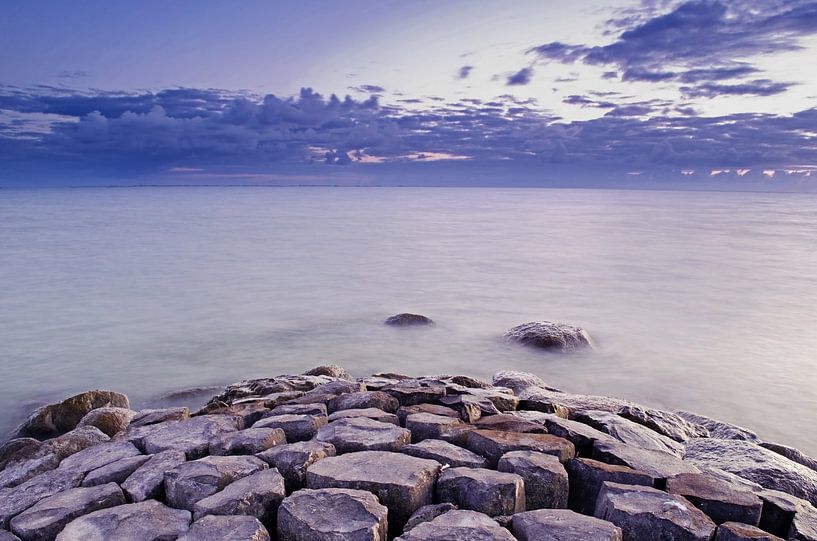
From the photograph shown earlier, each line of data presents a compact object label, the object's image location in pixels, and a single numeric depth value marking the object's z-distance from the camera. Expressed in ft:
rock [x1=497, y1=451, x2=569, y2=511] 9.01
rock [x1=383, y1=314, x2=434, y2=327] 30.94
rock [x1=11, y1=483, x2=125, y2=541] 8.61
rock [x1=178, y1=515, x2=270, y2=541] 7.77
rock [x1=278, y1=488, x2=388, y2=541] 7.75
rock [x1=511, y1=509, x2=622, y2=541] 7.58
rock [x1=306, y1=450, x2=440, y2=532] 8.66
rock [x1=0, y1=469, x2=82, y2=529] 9.57
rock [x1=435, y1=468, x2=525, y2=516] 8.50
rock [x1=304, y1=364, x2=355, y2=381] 20.22
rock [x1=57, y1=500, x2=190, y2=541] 8.12
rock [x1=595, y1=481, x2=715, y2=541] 8.00
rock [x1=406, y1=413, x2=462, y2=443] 10.99
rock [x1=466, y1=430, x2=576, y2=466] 10.05
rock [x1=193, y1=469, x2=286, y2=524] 8.46
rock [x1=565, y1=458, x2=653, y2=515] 9.27
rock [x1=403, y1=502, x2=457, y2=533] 8.16
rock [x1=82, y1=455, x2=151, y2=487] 9.98
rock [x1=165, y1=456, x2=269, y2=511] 9.07
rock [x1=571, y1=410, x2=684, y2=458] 11.73
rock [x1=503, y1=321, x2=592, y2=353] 25.85
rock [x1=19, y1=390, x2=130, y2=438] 17.38
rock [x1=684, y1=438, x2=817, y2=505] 10.95
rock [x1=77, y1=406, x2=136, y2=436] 15.72
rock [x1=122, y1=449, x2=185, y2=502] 9.36
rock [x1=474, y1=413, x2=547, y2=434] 11.23
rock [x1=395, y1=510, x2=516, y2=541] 7.52
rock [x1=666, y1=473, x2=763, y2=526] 8.71
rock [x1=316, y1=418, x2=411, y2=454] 10.36
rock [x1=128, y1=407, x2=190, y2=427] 13.79
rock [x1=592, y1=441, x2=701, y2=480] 9.83
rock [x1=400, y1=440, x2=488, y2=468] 9.75
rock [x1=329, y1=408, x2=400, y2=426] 11.94
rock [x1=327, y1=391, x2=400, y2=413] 12.94
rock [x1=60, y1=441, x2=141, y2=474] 10.79
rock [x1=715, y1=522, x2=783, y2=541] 7.91
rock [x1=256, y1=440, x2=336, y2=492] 9.54
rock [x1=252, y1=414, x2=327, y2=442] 11.40
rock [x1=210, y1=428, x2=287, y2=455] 10.51
